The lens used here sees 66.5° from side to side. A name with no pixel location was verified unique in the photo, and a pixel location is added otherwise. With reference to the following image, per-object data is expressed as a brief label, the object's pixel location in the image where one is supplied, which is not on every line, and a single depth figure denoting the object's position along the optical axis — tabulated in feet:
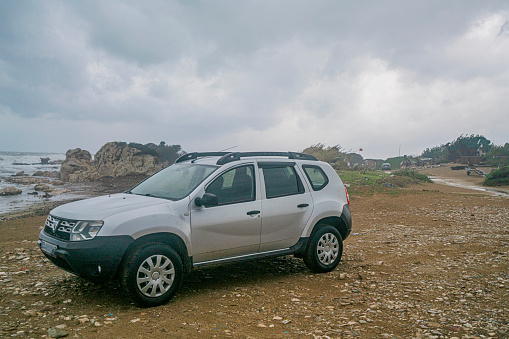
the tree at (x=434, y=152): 256.56
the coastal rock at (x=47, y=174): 125.12
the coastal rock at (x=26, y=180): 99.31
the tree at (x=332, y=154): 104.37
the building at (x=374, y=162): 237.66
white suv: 15.58
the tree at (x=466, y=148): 198.90
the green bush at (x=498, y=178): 99.86
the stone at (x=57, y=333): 13.25
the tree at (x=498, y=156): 159.84
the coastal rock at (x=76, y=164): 105.66
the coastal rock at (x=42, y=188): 78.82
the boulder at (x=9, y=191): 74.26
